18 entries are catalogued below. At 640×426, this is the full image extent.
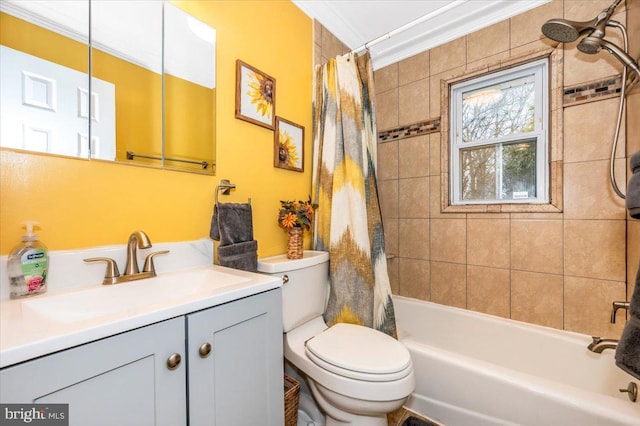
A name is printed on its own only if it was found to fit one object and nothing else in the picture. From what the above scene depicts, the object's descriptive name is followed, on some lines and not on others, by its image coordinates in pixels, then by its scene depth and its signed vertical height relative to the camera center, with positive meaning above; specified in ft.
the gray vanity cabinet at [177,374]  1.66 -1.25
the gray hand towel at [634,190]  2.35 +0.20
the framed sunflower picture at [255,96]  4.53 +2.05
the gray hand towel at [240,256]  3.78 -0.65
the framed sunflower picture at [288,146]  5.20 +1.33
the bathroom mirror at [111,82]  2.65 +1.53
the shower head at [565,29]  4.11 +2.88
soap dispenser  2.46 -0.53
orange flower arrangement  4.85 -0.07
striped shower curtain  4.99 +0.27
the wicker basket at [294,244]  4.84 -0.60
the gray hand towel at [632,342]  2.23 -1.10
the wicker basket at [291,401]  3.86 -2.78
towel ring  4.21 +0.38
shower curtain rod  4.55 +3.42
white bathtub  3.14 -2.50
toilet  3.33 -1.97
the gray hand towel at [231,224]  3.87 -0.19
